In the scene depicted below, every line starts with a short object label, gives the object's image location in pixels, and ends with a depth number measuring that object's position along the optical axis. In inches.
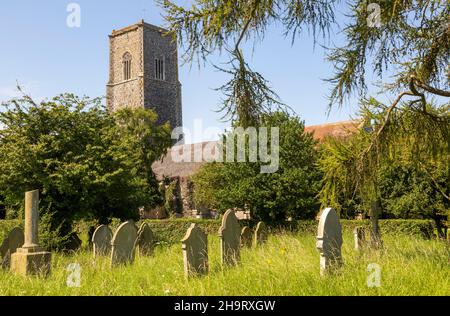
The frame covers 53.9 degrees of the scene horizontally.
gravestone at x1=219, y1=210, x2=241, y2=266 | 303.3
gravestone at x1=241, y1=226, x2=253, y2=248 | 443.1
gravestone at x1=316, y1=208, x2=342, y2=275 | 231.8
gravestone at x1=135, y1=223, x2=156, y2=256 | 409.7
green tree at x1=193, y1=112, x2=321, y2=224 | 672.4
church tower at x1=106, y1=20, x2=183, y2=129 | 1836.9
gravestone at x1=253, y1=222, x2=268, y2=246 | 458.0
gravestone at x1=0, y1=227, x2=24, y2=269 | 337.4
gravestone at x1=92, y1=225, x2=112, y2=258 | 377.4
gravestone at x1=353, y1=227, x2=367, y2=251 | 405.4
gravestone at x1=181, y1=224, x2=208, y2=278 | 256.1
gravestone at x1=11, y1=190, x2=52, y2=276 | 278.6
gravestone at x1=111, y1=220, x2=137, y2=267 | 319.3
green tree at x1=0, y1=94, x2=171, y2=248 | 502.9
